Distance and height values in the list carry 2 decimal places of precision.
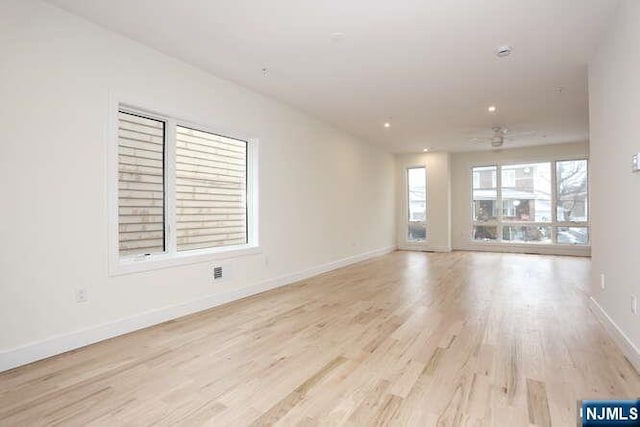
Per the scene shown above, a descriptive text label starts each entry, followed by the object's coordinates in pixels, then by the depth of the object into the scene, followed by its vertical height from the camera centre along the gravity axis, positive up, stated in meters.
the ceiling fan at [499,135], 6.64 +1.66
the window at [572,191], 8.31 +0.58
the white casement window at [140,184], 3.31 +0.31
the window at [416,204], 9.70 +0.30
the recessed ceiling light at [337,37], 3.11 +1.64
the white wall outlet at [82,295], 2.83 -0.67
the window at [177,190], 3.38 +0.28
